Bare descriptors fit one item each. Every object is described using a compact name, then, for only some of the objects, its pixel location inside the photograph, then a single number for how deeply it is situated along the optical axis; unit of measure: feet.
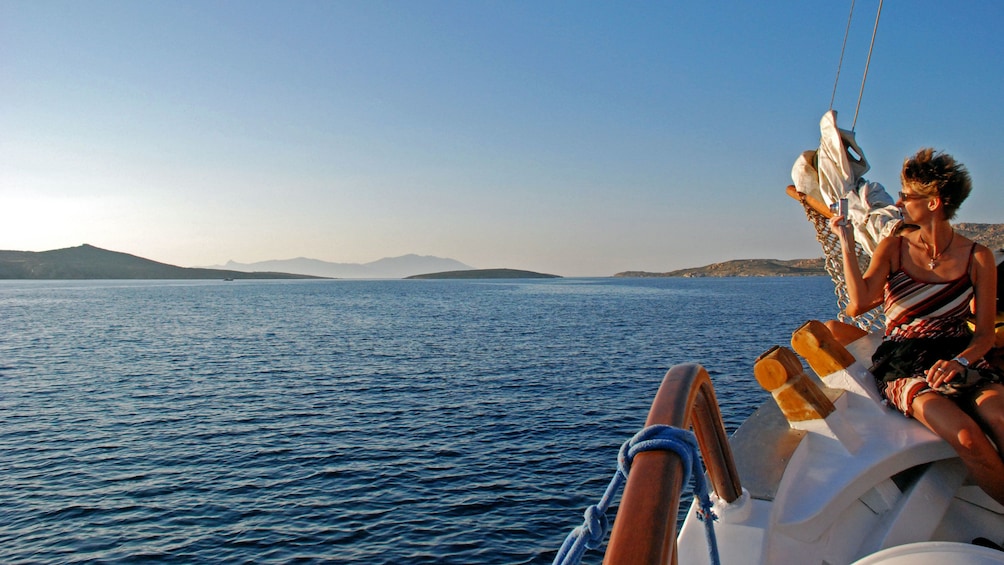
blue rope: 5.27
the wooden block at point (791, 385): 12.36
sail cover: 19.15
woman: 11.76
